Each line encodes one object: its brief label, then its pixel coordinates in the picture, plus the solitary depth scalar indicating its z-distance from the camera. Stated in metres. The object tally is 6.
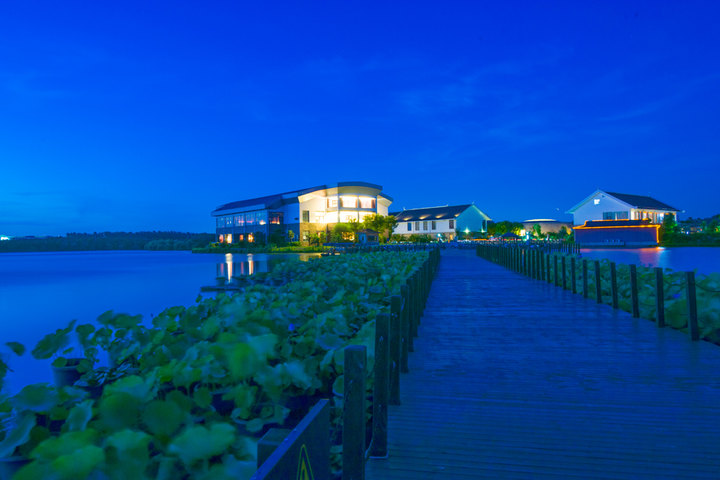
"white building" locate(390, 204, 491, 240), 65.62
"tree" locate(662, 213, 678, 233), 52.29
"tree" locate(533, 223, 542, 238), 71.00
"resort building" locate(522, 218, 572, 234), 83.91
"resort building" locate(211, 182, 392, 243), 51.81
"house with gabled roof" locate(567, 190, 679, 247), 47.97
